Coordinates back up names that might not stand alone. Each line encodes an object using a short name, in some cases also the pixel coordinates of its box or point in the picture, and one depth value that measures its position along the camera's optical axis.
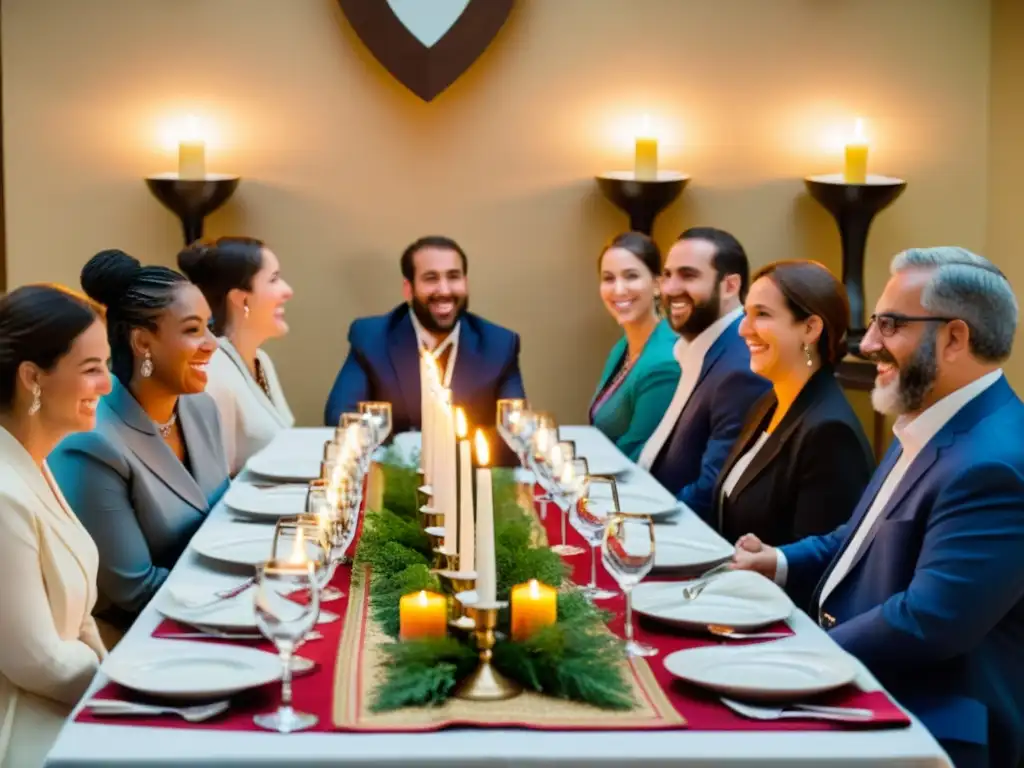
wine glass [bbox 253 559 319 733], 1.78
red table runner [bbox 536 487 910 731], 1.80
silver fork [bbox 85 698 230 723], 1.80
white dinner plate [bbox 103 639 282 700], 1.84
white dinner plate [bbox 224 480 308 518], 3.12
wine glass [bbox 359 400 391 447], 3.68
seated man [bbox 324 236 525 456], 5.14
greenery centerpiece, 1.87
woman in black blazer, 3.16
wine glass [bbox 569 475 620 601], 2.42
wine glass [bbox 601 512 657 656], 2.11
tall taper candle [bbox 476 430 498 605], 1.76
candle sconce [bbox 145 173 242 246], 5.36
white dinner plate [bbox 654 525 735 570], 2.60
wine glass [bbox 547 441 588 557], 2.57
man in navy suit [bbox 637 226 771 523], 3.88
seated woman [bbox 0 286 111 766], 2.15
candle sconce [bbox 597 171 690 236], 5.44
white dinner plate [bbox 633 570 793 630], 2.22
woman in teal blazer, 4.45
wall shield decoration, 5.51
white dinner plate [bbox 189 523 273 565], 2.62
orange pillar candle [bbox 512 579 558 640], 1.97
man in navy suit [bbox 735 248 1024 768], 2.28
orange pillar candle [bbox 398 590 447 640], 1.97
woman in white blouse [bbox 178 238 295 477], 4.58
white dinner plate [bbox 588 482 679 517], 3.11
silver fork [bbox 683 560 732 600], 2.38
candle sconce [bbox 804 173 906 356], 5.42
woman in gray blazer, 2.79
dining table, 1.70
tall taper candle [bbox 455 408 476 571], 1.89
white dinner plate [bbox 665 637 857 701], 1.86
